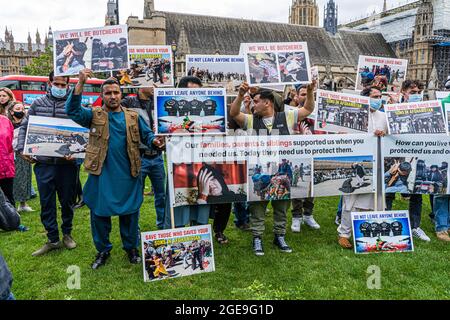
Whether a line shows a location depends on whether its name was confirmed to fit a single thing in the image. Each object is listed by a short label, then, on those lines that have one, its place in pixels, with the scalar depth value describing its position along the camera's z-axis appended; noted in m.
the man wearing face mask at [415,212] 5.78
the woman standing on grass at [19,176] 7.45
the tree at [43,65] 55.06
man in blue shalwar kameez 4.34
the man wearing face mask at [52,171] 4.93
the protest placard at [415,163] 5.43
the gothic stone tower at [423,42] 58.22
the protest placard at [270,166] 4.64
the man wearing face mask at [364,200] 5.46
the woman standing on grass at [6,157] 6.08
